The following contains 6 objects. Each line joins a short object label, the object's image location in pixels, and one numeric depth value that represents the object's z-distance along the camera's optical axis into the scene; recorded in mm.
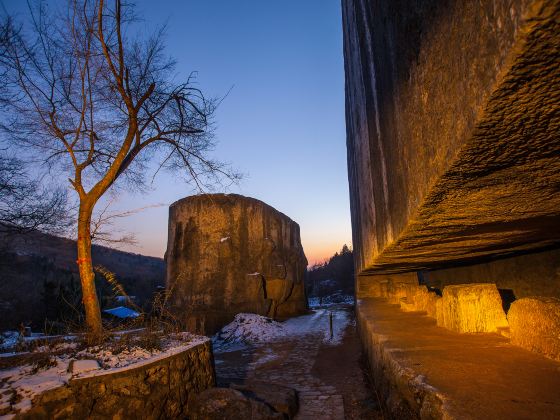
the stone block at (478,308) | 3174
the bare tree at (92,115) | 5777
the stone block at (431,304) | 4830
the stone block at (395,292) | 7152
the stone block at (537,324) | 2111
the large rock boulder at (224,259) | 15547
